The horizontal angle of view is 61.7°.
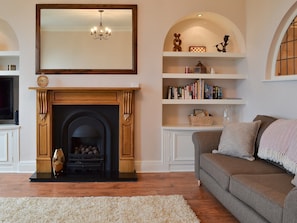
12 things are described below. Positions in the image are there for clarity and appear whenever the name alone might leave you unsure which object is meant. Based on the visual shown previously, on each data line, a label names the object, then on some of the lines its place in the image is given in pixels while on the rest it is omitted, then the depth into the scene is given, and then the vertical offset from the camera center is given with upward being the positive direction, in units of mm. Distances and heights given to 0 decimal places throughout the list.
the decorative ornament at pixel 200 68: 3791 +666
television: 3637 +214
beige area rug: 2238 -943
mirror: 3520 +1035
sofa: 1739 -546
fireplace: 3453 -251
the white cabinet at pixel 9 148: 3539 -508
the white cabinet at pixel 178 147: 3615 -516
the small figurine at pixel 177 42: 3787 +1069
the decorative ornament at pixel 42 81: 3468 +440
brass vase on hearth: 3351 -670
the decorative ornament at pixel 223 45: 3800 +1044
